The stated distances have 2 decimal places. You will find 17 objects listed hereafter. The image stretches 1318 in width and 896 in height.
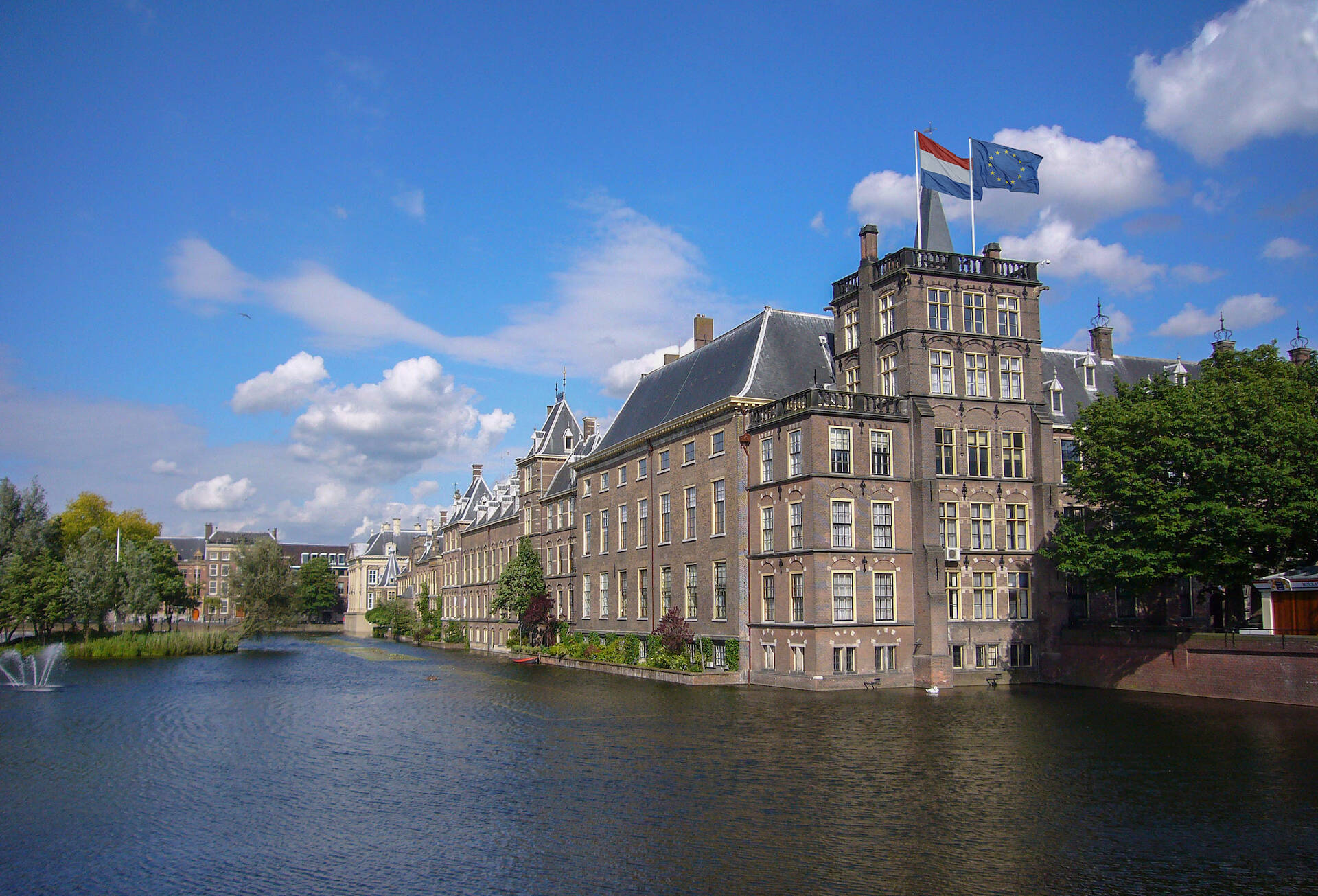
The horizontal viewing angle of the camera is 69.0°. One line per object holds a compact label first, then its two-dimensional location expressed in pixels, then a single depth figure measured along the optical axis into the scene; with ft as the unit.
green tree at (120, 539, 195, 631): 248.32
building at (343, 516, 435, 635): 483.51
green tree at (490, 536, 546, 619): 246.27
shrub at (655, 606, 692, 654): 168.35
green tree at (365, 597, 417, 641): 380.78
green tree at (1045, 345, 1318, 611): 122.31
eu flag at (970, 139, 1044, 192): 151.64
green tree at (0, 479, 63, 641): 223.10
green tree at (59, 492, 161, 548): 340.18
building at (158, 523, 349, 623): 600.39
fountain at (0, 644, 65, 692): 163.22
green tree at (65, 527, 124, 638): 234.17
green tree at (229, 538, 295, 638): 297.53
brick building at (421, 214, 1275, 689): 144.15
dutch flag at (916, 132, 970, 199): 150.61
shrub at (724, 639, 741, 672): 157.07
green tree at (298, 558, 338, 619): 558.15
